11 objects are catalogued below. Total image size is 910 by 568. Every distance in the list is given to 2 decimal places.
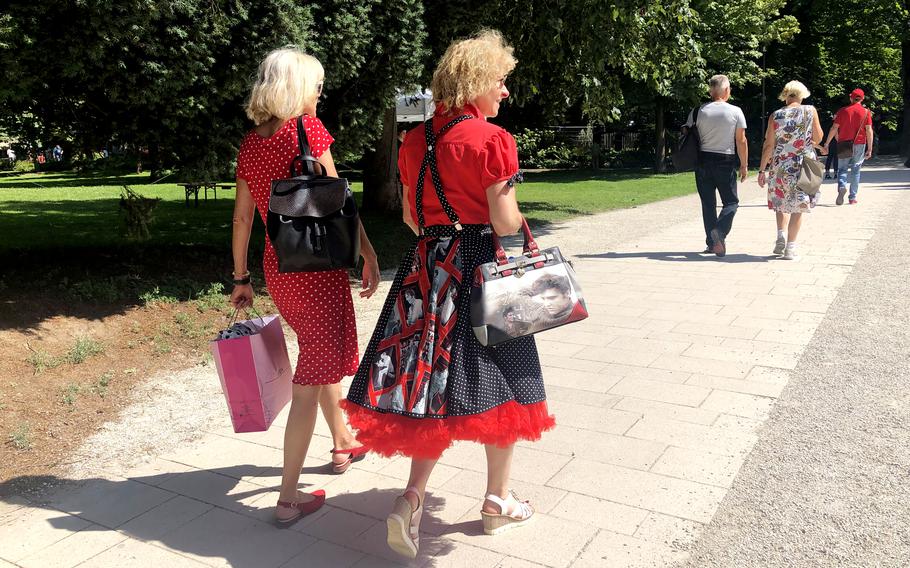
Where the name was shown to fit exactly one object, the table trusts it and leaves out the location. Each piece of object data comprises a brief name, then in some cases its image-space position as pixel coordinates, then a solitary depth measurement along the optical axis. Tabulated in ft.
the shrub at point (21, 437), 14.49
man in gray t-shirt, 31.04
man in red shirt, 48.85
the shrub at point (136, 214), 29.04
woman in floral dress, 30.25
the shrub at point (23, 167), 118.52
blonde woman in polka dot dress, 10.91
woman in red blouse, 10.00
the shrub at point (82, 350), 18.51
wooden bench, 51.42
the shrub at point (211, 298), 23.61
